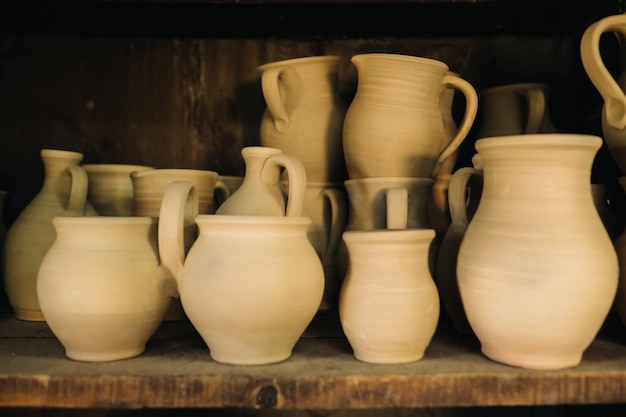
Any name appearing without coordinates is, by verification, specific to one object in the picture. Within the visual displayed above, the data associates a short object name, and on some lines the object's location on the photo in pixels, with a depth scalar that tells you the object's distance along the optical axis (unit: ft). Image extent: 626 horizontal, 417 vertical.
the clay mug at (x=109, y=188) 3.33
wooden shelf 2.19
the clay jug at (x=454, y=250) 2.81
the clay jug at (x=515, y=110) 3.22
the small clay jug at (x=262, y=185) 2.74
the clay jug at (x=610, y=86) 2.55
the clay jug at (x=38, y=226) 3.07
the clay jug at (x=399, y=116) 3.00
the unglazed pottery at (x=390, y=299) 2.36
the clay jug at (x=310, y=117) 3.30
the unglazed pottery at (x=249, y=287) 2.31
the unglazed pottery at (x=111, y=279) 2.39
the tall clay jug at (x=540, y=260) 2.23
